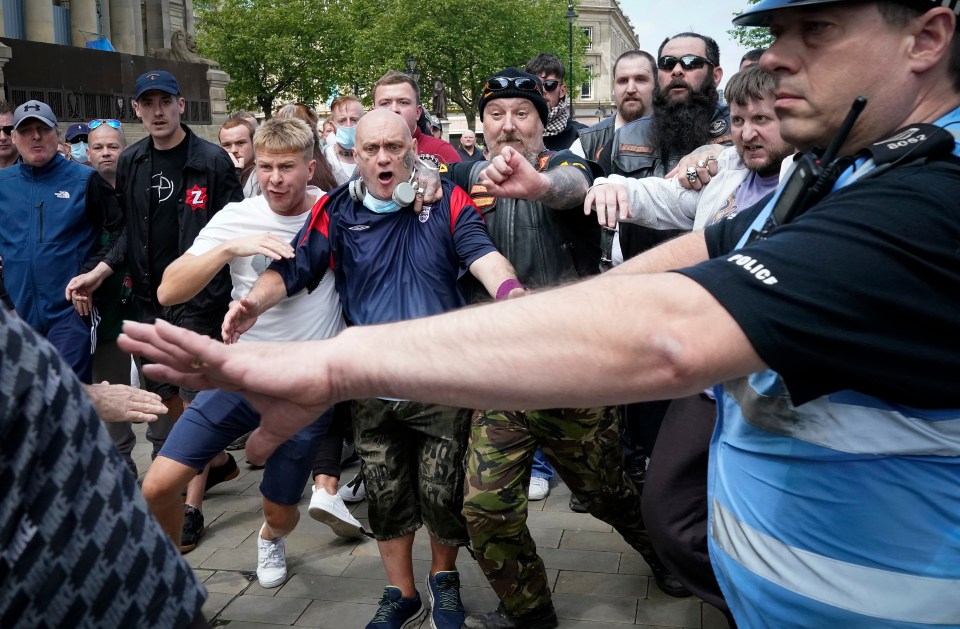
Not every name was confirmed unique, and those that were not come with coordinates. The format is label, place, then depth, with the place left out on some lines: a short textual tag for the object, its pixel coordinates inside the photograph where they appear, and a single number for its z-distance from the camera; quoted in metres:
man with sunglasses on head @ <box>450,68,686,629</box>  3.97
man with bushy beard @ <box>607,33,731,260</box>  5.36
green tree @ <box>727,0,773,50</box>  28.08
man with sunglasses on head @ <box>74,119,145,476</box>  6.37
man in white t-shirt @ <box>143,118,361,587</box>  4.32
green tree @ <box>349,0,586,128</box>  47.78
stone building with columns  23.20
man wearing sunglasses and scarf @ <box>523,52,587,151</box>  6.17
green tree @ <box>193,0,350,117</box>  48.91
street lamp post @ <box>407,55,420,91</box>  29.89
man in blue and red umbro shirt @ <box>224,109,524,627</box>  4.22
